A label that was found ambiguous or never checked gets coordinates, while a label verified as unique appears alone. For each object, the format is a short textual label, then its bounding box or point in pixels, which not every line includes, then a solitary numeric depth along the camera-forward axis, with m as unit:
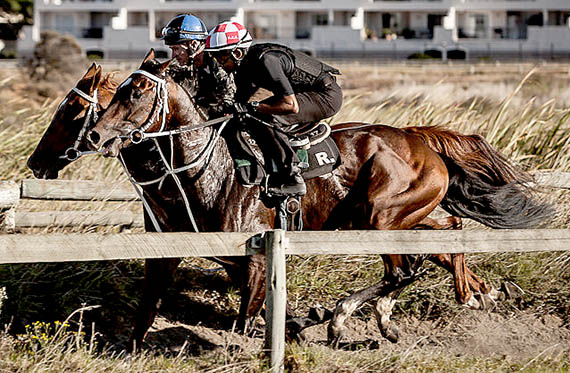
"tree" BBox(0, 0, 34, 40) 119.44
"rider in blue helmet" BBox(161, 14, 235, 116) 13.11
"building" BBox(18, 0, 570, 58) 114.69
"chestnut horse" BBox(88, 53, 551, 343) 12.45
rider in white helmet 12.57
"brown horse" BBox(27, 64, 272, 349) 12.57
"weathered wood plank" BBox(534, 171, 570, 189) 17.36
